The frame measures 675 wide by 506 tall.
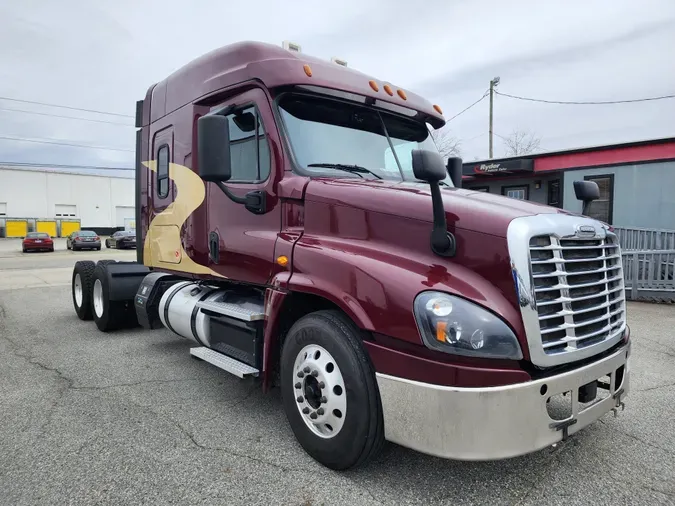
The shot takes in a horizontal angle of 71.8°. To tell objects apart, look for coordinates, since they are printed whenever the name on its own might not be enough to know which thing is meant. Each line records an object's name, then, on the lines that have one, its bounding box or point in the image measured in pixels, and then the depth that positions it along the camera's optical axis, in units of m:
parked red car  31.86
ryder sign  12.82
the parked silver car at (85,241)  32.75
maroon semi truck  2.33
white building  52.84
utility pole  28.30
